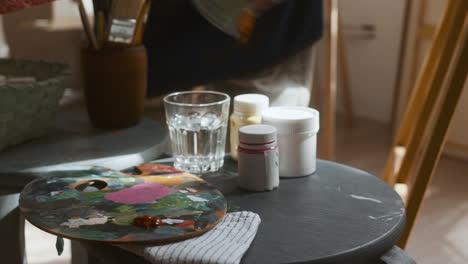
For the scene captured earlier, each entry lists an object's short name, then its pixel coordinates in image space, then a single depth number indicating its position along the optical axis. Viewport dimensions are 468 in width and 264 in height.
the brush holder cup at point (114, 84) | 1.37
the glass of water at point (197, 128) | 1.25
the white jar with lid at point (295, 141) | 1.22
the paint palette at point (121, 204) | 1.07
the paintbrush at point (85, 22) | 1.36
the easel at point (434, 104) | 1.23
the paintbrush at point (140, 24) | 1.36
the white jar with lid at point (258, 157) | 1.18
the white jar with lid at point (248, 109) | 1.25
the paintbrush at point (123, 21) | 1.34
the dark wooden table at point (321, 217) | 1.05
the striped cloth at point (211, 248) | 1.03
